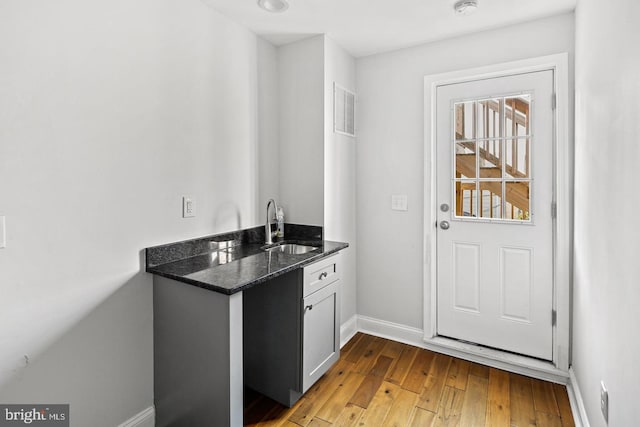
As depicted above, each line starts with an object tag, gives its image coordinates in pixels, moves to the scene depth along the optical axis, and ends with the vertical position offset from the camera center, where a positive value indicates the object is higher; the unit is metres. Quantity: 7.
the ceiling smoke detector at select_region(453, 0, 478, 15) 2.08 +1.22
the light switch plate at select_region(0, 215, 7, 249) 1.30 -0.09
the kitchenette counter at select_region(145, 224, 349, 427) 1.57 -0.55
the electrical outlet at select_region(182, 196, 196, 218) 2.00 +0.01
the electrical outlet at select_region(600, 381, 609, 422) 1.37 -0.77
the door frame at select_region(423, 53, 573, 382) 2.24 -0.11
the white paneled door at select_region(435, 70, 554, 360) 2.35 -0.02
